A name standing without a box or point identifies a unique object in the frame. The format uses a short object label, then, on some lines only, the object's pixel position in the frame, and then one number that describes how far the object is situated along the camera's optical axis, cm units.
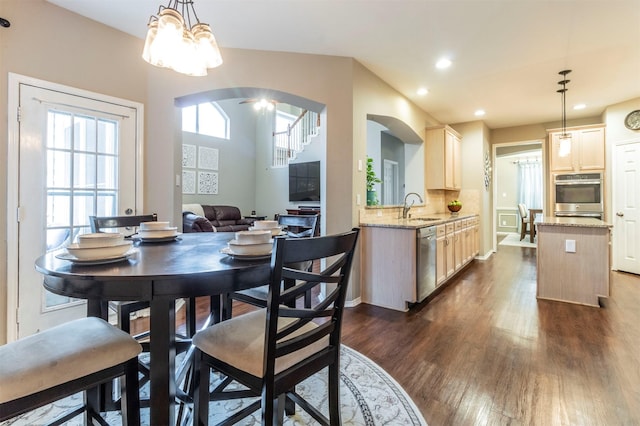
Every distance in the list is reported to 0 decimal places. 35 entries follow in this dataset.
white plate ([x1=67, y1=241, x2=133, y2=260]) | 113
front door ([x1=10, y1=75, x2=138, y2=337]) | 225
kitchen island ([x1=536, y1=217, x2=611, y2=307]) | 311
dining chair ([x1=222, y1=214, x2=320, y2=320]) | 178
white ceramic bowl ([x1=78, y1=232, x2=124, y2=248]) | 116
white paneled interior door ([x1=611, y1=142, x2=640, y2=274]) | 448
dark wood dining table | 101
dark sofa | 742
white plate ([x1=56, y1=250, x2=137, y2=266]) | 114
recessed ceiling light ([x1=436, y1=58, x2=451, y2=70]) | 329
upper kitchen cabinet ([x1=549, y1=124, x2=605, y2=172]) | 493
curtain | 931
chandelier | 148
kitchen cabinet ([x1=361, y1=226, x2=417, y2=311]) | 303
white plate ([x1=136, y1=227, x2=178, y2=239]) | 173
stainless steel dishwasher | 304
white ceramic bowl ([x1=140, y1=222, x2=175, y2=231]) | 178
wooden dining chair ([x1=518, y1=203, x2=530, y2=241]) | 819
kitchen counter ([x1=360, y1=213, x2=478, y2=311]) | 303
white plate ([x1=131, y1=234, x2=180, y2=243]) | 170
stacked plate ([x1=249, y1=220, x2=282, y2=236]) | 180
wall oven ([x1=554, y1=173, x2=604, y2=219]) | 481
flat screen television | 813
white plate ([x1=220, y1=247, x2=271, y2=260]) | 124
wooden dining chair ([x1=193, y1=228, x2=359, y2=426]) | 100
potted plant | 366
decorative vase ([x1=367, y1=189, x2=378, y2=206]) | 363
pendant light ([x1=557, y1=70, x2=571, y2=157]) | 362
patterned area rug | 152
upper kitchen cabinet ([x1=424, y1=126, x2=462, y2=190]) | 507
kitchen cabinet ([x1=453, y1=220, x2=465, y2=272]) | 420
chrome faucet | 411
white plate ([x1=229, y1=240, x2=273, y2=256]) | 125
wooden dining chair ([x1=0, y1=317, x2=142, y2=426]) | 92
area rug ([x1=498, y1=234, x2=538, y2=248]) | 757
